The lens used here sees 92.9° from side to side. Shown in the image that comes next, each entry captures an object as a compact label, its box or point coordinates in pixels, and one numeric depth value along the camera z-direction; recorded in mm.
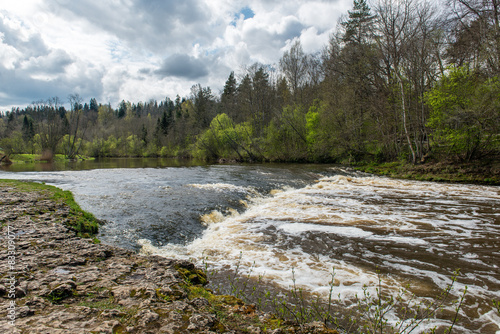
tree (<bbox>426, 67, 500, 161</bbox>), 13186
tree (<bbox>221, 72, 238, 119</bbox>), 49125
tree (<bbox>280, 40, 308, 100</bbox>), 37125
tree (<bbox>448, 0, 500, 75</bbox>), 13281
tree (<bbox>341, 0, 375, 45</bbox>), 27562
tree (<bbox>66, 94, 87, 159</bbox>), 50900
